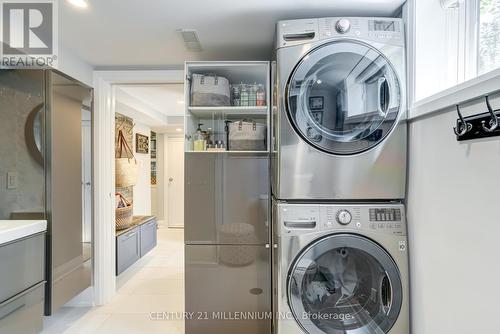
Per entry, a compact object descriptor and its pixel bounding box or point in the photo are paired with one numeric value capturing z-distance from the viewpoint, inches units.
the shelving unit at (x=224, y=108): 76.6
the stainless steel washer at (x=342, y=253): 58.2
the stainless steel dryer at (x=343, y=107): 58.9
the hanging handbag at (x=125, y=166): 141.7
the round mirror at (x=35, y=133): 73.6
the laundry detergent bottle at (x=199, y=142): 78.9
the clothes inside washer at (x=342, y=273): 62.0
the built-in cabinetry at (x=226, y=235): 74.8
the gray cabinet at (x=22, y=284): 60.3
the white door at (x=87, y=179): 91.3
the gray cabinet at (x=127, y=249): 111.6
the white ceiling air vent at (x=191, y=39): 72.5
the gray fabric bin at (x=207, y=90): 76.4
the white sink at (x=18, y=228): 60.2
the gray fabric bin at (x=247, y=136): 77.5
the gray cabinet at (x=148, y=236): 141.1
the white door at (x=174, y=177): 228.8
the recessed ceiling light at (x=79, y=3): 59.8
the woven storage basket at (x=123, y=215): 124.2
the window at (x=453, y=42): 41.6
